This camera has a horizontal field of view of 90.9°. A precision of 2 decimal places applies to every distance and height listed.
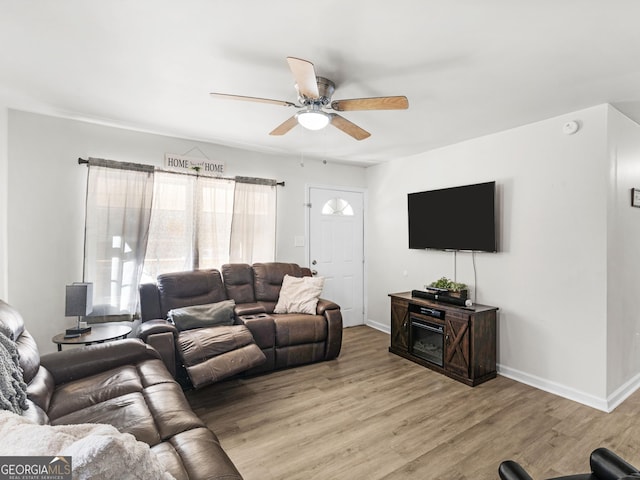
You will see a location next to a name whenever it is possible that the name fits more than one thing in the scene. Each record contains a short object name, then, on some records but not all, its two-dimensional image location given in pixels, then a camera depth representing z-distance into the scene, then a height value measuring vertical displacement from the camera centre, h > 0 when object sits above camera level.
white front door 4.73 -0.01
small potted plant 3.36 -0.45
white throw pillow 3.66 -0.60
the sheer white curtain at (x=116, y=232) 3.21 +0.09
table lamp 2.72 -0.53
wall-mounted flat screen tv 3.30 +0.33
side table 2.62 -0.82
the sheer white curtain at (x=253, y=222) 4.01 +0.28
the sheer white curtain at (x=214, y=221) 3.79 +0.27
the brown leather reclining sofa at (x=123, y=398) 1.30 -0.87
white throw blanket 0.71 -0.51
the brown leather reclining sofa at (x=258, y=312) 3.23 -0.75
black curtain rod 3.16 +0.80
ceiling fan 1.89 +0.95
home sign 3.63 +0.93
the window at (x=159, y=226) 3.24 +0.19
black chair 1.16 -0.84
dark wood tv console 3.03 -0.95
